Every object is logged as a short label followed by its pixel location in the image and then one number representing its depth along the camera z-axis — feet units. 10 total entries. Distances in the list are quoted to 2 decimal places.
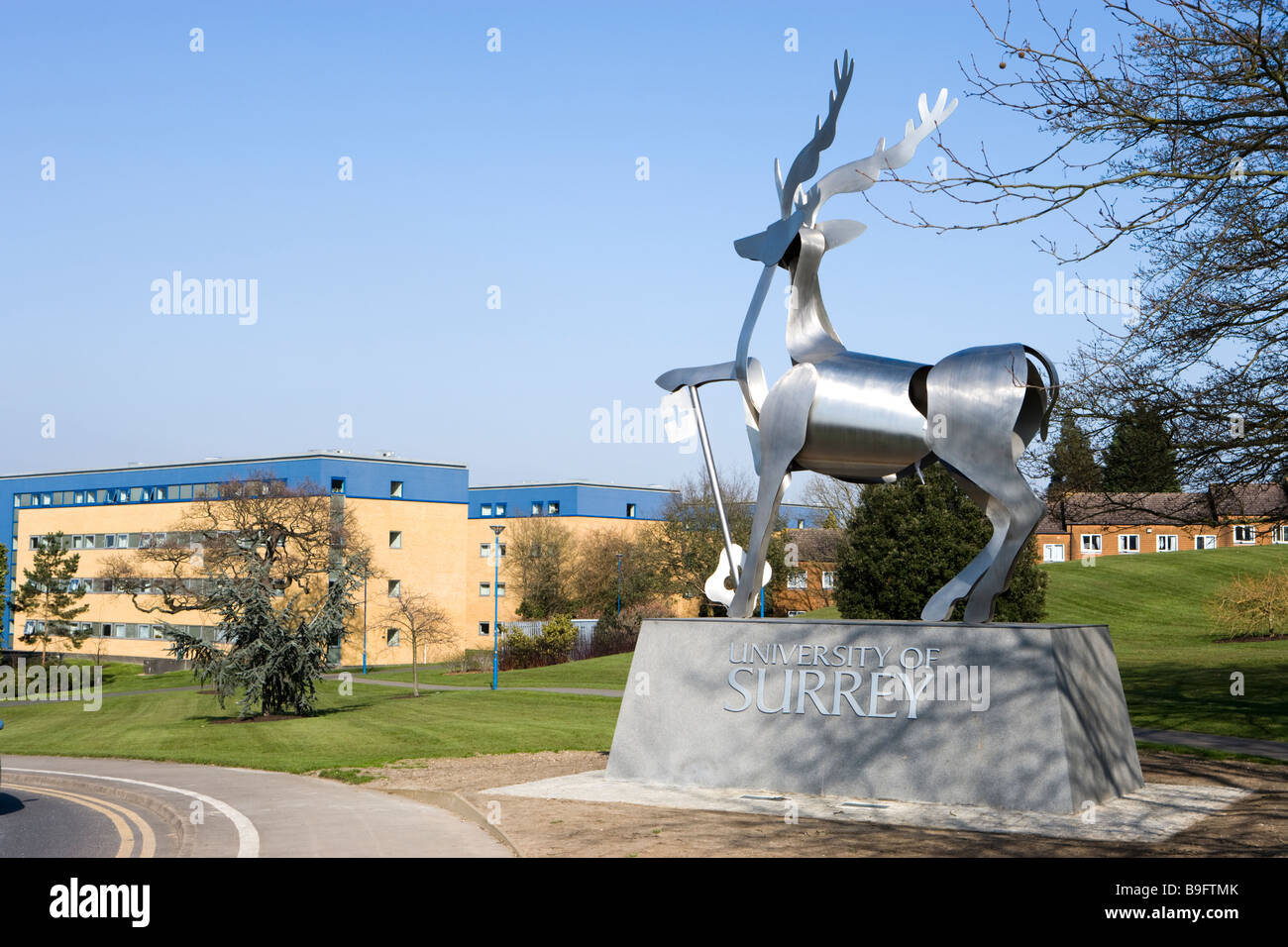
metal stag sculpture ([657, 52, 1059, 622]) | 39.06
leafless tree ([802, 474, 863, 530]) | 199.48
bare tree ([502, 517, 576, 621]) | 228.22
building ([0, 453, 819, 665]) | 205.87
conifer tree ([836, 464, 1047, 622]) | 105.19
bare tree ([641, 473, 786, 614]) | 194.49
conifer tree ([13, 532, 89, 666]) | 202.08
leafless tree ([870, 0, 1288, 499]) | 30.22
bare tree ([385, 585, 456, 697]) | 187.01
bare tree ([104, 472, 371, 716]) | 84.33
